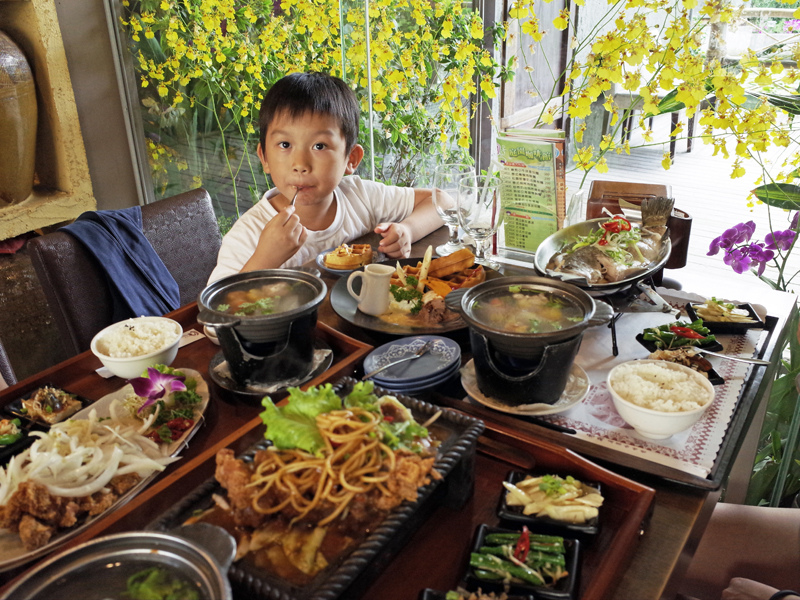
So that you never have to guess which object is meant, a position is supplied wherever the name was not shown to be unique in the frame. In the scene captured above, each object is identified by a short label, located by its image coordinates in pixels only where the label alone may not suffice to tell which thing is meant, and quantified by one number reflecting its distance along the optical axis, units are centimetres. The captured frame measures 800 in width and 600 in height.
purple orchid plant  215
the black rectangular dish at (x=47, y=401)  122
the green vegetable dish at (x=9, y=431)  115
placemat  106
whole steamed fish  150
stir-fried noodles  80
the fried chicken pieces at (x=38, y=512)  89
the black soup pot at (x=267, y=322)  114
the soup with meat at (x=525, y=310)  115
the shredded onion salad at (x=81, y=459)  98
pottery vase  282
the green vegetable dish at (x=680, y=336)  137
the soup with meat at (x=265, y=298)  123
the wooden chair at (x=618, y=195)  190
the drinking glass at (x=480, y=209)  183
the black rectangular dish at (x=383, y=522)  72
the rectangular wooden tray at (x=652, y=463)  100
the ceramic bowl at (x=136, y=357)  132
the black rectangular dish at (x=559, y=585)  79
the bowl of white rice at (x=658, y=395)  107
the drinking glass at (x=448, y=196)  197
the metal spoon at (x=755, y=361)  126
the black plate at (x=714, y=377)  125
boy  200
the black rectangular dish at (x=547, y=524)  88
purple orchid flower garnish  119
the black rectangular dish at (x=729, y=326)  143
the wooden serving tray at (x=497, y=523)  83
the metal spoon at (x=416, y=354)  121
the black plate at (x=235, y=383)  125
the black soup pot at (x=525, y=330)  107
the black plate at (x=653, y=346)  138
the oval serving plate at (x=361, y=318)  150
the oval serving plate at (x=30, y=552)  87
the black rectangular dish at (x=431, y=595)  79
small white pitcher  155
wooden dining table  83
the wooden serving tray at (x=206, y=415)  89
